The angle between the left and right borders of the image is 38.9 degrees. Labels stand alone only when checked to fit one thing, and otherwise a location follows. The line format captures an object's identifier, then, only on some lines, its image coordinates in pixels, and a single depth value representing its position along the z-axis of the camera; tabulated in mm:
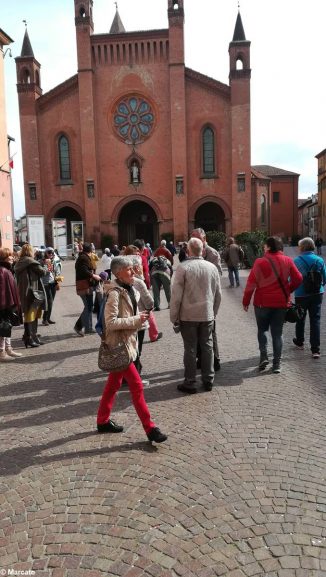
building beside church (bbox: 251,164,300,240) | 56969
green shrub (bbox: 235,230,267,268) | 23781
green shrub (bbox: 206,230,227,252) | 27891
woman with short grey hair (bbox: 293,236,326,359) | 7387
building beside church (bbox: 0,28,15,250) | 22711
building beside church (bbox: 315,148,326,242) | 62531
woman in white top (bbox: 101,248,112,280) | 15097
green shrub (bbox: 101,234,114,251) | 35312
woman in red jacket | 6605
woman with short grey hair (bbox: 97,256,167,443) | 4441
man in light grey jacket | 5836
